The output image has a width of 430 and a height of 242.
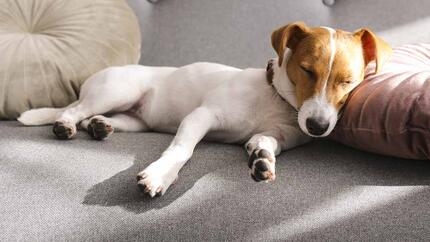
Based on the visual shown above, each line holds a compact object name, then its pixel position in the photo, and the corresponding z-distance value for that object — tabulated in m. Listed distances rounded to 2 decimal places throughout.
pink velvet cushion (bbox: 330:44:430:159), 1.16
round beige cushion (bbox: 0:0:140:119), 1.68
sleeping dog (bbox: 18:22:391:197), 1.29
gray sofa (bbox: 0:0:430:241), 1.02
